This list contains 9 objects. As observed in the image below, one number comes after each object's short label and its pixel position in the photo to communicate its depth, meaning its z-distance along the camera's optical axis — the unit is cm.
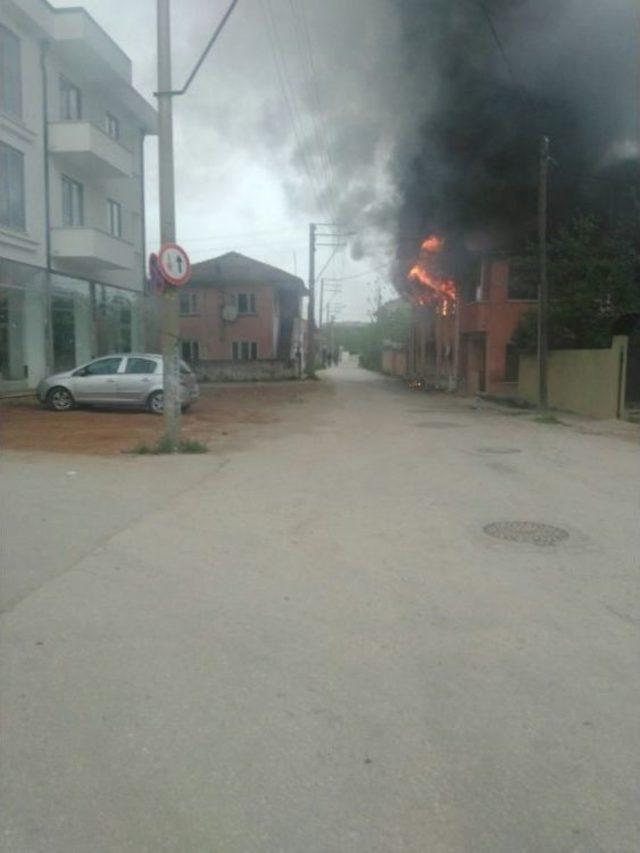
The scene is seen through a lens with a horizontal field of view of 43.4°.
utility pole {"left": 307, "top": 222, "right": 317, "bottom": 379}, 4288
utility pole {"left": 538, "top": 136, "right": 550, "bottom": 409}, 1964
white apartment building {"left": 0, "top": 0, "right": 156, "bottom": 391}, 1916
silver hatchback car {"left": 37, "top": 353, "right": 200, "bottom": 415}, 1722
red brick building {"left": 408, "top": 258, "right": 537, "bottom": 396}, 2789
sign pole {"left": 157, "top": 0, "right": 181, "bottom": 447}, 1088
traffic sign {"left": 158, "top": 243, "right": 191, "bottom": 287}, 1068
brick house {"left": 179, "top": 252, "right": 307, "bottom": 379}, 4275
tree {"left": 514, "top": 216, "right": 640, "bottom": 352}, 2088
